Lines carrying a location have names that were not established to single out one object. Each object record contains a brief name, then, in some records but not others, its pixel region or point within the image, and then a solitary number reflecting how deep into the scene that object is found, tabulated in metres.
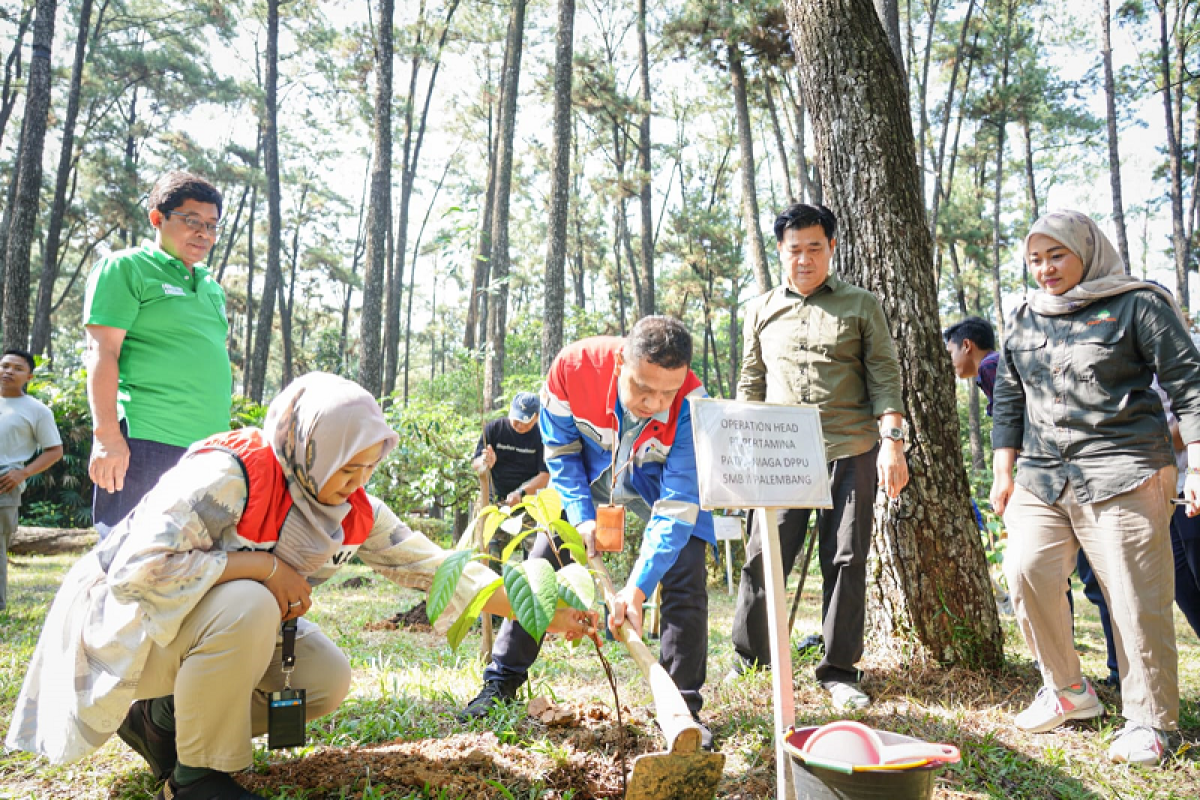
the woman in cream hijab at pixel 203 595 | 1.70
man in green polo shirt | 2.49
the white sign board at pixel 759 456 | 1.89
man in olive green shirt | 2.83
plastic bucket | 1.48
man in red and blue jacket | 2.31
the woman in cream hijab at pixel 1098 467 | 2.41
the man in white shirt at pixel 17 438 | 4.79
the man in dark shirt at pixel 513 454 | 5.65
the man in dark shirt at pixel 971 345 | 4.12
